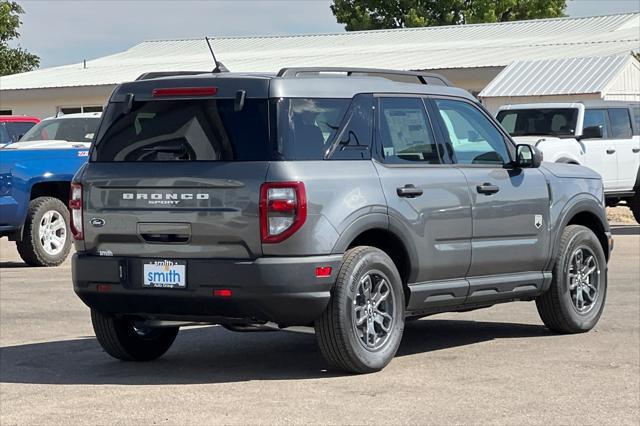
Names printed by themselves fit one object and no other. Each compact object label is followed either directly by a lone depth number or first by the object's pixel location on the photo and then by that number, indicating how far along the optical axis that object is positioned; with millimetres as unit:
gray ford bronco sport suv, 8719
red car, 22359
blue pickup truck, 16512
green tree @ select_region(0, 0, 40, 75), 52031
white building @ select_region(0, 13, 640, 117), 35438
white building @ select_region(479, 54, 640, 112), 33000
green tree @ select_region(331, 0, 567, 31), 72500
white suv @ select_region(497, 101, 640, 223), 22344
